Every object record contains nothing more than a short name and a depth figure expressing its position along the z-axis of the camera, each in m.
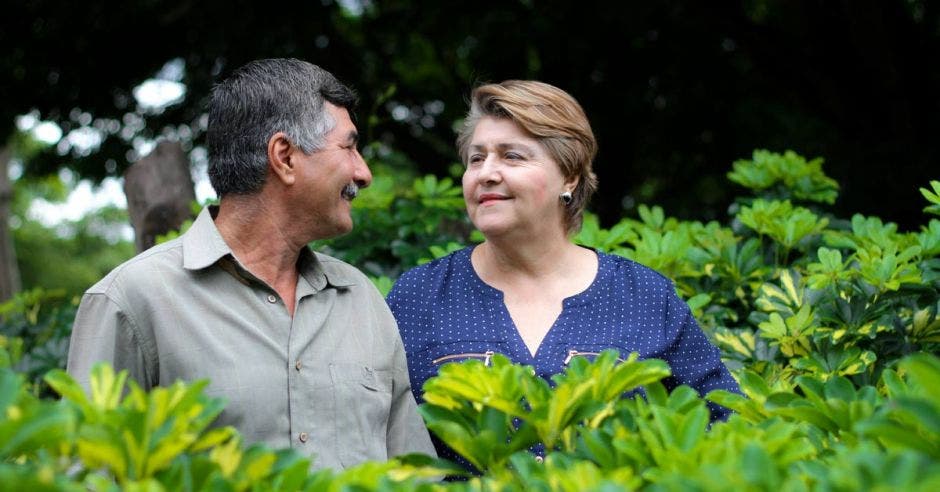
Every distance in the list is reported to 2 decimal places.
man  2.53
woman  3.24
